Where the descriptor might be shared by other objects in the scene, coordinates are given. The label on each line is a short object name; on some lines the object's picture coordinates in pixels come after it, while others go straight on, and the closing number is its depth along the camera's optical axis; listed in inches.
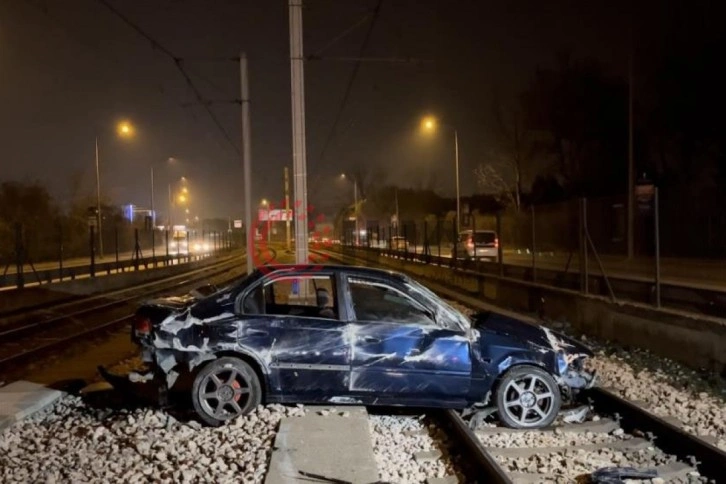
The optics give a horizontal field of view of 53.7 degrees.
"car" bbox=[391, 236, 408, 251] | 1771.7
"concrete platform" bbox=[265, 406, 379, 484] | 214.1
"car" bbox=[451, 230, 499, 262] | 1387.8
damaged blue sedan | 278.8
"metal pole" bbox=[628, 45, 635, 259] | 1227.9
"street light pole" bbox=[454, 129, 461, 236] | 1692.2
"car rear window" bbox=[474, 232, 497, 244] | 1412.4
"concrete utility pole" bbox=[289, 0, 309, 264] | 660.1
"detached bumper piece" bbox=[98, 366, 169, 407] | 315.0
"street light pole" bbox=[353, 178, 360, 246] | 2748.5
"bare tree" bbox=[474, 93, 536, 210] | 2221.9
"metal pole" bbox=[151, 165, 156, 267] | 2156.7
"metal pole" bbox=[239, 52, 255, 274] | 806.5
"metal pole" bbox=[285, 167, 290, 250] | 1615.4
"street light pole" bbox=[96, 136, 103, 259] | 1737.5
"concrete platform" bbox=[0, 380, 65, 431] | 293.7
